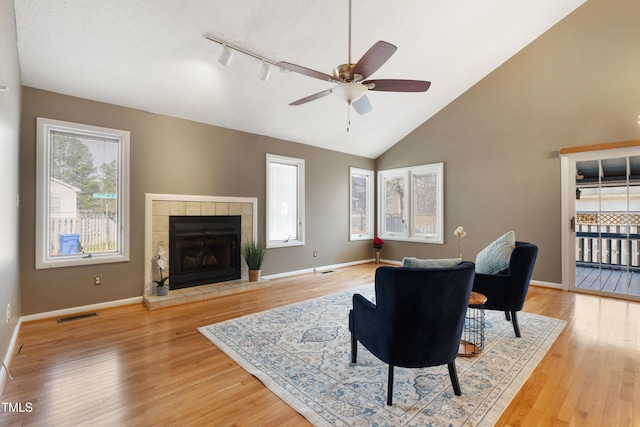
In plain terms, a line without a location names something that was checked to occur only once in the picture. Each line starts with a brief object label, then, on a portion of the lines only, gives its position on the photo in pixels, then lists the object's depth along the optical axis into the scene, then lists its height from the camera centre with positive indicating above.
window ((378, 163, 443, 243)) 6.04 +0.27
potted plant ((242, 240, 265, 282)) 4.79 -0.73
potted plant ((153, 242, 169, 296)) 3.95 -0.76
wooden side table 2.52 -1.15
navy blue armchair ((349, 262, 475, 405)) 1.75 -0.61
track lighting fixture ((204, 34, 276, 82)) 3.07 +1.76
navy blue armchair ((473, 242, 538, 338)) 2.78 -0.66
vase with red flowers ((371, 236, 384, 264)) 6.66 -0.67
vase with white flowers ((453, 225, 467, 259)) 5.34 -0.56
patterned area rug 1.78 -1.21
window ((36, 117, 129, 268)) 3.33 +0.25
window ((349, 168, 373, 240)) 6.75 +0.27
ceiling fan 2.09 +1.09
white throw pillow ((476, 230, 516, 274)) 2.89 -0.42
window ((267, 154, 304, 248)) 5.41 +0.27
